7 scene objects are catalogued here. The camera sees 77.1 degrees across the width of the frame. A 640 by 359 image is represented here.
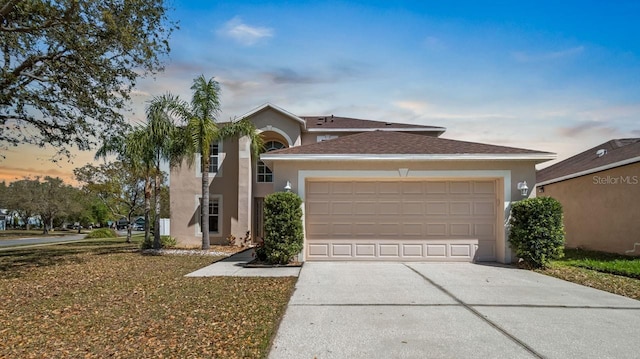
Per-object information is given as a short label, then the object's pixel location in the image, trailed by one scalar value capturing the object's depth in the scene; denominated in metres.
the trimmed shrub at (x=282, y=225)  10.08
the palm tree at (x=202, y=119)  15.40
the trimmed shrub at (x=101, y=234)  32.48
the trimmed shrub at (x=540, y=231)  9.70
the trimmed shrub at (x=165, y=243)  17.20
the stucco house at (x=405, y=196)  10.70
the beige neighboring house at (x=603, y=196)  12.67
